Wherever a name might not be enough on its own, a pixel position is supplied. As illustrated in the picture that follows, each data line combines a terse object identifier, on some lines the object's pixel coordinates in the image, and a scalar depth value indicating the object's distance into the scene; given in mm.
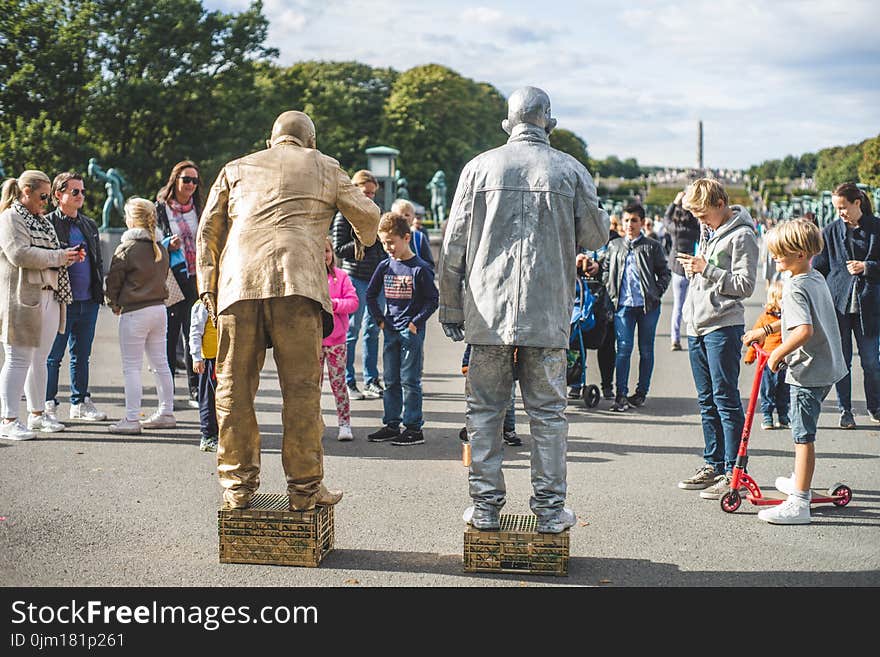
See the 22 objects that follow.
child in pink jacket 8242
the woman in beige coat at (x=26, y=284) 8070
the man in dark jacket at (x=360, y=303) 10328
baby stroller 9734
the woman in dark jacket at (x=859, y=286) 9141
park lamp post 23094
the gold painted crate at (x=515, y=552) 5027
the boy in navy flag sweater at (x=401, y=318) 8312
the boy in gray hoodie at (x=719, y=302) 6492
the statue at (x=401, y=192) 28914
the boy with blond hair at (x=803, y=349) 5996
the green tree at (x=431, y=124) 69688
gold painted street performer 5090
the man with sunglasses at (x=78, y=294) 9039
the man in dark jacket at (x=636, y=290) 10133
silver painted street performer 4996
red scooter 6238
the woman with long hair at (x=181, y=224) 9469
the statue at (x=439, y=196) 34094
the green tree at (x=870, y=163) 51112
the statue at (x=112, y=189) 26062
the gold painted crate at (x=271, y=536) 5117
